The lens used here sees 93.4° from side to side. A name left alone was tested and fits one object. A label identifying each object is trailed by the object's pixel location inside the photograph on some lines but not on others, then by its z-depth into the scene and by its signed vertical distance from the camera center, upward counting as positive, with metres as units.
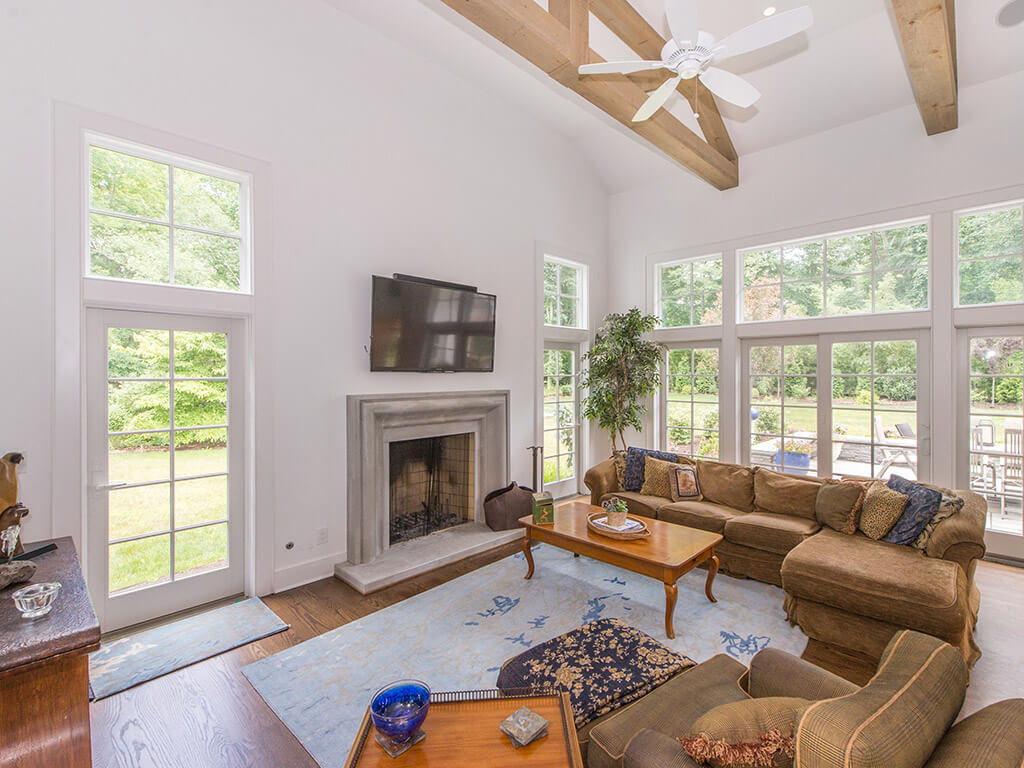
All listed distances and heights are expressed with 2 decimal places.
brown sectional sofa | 2.41 -1.10
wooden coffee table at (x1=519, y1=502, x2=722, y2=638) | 2.76 -1.03
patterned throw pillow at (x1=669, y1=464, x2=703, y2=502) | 4.16 -0.91
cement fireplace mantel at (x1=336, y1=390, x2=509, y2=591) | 3.62 -0.44
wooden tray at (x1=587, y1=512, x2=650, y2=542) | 3.12 -1.00
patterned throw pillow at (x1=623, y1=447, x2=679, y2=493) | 4.45 -0.77
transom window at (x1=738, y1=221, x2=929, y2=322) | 4.15 +0.99
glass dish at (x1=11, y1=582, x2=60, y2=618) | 1.44 -0.66
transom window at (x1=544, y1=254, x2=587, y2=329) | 5.46 +1.03
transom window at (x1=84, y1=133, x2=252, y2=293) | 2.69 +0.98
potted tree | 5.25 +0.10
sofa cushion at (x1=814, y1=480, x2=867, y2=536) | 3.29 -0.87
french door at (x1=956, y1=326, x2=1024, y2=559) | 3.75 -0.37
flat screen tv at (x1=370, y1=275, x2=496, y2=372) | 3.71 +0.46
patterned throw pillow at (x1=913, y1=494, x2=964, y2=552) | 2.88 -0.81
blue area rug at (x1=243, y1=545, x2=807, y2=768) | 2.23 -1.45
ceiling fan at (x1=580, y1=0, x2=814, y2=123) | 2.22 +1.66
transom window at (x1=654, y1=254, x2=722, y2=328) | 5.28 +1.01
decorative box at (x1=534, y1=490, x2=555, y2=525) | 3.47 -0.93
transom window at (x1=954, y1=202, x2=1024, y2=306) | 3.73 +0.99
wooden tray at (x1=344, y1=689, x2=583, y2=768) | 1.31 -1.03
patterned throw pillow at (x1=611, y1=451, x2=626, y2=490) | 4.51 -0.80
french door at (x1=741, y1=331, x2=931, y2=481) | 4.14 -0.22
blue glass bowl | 1.33 -0.93
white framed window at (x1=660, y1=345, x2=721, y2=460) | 5.28 -0.24
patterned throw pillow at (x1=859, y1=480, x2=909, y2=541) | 3.09 -0.85
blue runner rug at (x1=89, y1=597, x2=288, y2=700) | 2.37 -1.43
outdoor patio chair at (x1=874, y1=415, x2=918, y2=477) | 4.18 -0.62
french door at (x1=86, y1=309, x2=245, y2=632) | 2.73 -0.50
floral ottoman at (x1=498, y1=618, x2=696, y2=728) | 1.66 -1.07
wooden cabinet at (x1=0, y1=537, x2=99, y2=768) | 1.27 -0.84
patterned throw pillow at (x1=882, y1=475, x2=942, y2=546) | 2.95 -0.83
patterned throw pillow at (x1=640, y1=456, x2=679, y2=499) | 4.27 -0.87
